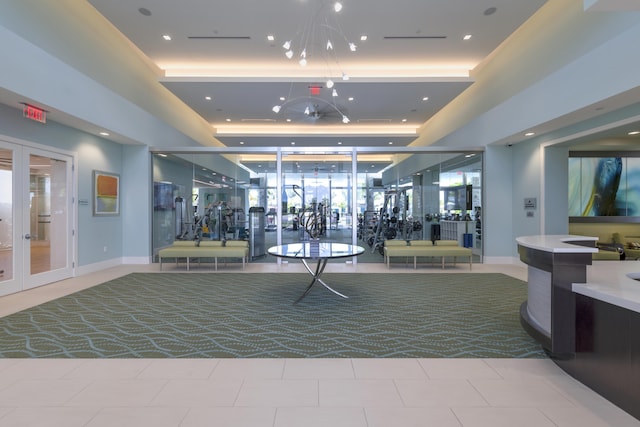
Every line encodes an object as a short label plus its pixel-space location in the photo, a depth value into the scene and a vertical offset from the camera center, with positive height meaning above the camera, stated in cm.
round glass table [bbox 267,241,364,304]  466 -62
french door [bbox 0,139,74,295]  535 -6
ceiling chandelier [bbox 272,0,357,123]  528 +365
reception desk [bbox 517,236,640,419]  215 -82
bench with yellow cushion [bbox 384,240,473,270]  738 -86
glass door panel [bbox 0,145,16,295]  529 -7
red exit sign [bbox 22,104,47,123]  505 +168
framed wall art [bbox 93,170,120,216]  727 +50
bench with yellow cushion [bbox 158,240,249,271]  732 -88
